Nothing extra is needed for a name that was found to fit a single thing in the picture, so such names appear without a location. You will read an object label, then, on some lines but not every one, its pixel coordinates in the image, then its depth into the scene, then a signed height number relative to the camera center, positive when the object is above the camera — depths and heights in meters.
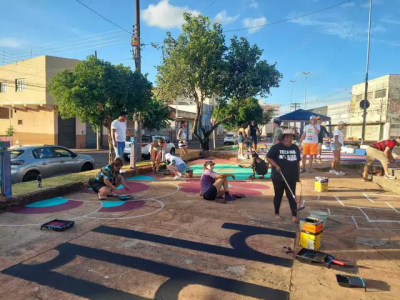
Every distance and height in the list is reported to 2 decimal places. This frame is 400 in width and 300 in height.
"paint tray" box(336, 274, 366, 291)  2.97 -1.52
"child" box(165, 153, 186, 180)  9.08 -1.15
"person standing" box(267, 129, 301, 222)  5.00 -0.51
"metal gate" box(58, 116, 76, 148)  26.33 -0.64
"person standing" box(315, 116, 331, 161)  10.35 +0.00
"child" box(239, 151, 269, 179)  8.95 -1.06
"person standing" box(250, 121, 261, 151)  14.04 +0.01
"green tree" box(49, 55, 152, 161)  10.51 +1.35
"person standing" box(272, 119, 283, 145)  10.14 +0.15
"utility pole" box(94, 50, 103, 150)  25.17 -0.96
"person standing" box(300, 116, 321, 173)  9.05 -0.12
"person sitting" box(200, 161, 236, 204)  6.21 -1.19
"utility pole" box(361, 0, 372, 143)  21.09 +5.20
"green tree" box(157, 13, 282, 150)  14.98 +3.42
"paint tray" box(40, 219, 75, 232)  4.41 -1.55
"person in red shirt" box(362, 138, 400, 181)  7.75 -0.41
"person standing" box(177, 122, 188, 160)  12.22 -0.34
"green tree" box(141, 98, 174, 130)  27.17 +1.23
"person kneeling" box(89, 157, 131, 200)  6.27 -1.19
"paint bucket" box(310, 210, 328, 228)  4.50 -1.26
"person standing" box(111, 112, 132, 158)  8.45 -0.16
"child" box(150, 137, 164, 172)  10.27 -0.85
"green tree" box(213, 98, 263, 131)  39.22 +2.44
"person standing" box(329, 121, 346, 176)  8.76 -0.37
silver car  7.83 -1.09
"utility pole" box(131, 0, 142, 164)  12.36 +3.38
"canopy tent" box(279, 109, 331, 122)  15.91 +0.99
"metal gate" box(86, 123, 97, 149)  29.00 -1.13
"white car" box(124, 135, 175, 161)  14.77 -1.17
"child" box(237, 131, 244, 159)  13.14 -0.51
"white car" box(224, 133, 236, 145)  35.72 -1.05
